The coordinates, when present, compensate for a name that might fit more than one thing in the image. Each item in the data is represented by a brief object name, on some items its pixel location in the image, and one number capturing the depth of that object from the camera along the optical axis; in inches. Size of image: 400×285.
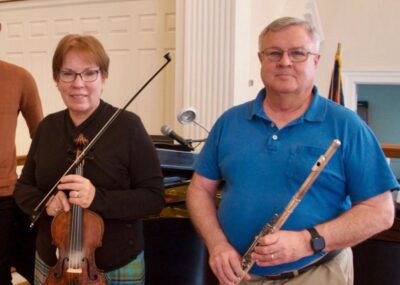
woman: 52.0
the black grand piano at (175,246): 77.0
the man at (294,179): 45.8
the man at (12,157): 66.8
